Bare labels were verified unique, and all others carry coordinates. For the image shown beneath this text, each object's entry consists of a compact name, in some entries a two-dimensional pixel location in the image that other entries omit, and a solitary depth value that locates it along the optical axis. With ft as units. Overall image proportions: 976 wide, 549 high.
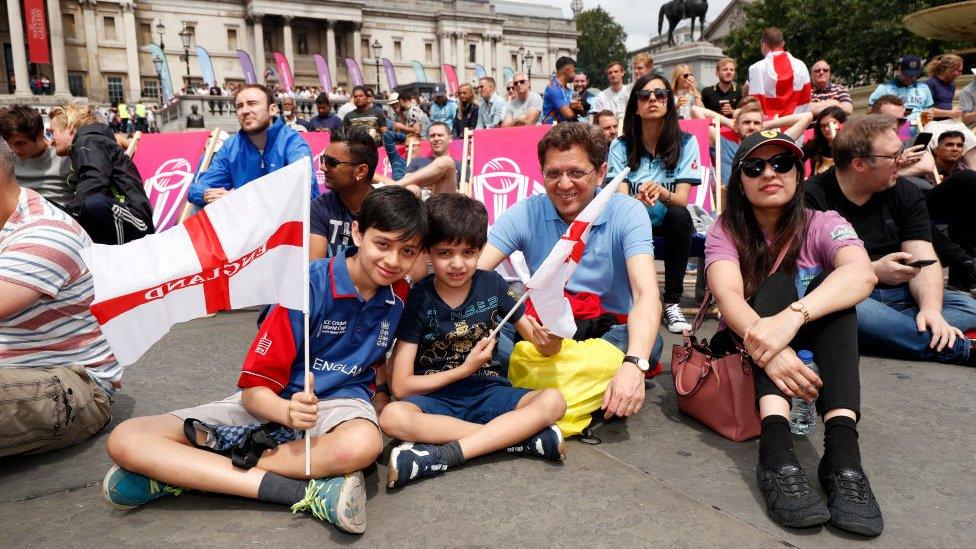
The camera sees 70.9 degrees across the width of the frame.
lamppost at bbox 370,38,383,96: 184.75
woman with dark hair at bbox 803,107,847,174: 20.42
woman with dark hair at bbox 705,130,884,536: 6.99
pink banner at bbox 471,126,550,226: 21.61
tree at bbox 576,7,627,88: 277.85
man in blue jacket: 16.58
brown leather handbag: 8.77
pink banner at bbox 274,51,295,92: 145.18
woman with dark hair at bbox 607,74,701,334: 15.05
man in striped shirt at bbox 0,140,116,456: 8.62
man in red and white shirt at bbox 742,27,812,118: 25.63
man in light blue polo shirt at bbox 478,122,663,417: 9.62
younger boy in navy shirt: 8.33
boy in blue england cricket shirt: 7.31
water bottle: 8.80
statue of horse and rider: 53.28
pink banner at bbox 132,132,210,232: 23.84
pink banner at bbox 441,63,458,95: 152.25
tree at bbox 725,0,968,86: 99.81
